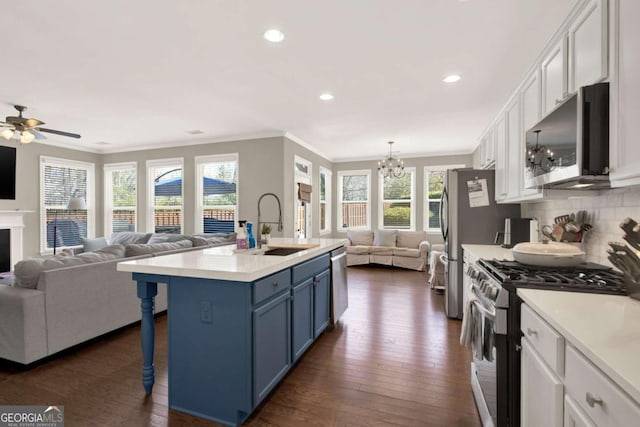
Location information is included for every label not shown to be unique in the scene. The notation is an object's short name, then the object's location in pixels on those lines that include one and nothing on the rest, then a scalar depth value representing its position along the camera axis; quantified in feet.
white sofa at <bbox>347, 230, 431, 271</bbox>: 20.95
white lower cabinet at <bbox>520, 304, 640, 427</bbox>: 2.54
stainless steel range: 4.72
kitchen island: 5.74
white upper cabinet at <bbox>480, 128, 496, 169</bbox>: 13.32
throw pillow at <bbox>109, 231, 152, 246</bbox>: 18.40
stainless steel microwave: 4.72
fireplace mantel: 16.31
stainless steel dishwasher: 10.45
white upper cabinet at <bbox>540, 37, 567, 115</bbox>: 6.60
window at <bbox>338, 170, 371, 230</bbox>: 25.52
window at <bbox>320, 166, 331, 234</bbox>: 24.07
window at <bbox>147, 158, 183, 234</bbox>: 20.12
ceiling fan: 11.89
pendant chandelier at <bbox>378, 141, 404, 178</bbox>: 19.44
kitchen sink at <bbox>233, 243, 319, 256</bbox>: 9.31
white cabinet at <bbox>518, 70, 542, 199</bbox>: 8.08
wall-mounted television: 16.47
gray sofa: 7.78
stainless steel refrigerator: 11.66
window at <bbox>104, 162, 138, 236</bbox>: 21.50
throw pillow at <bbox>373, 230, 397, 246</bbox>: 22.70
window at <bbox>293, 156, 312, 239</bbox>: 18.60
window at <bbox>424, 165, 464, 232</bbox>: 23.34
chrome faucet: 9.50
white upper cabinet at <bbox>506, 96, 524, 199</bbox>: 9.30
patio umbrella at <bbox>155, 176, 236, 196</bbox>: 19.01
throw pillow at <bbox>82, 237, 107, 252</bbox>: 17.72
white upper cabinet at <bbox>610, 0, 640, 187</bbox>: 4.11
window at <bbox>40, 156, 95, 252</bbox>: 18.62
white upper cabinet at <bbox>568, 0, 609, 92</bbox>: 5.05
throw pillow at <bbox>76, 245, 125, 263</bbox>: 9.50
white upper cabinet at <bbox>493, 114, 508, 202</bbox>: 10.68
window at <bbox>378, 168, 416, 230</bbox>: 24.09
